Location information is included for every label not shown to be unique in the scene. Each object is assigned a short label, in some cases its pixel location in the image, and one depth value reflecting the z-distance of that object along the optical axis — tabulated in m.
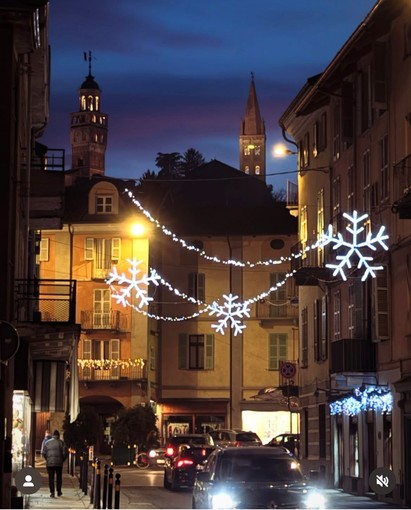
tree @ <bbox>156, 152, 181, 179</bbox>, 147.00
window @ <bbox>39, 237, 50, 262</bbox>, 70.25
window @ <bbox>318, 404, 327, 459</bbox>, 43.44
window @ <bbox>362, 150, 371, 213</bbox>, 36.62
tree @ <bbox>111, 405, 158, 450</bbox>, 57.53
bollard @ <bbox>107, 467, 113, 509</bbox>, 23.50
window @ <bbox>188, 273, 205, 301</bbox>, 73.25
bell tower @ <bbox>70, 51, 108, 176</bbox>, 178.00
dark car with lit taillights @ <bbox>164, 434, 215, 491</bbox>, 36.62
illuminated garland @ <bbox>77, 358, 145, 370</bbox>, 69.38
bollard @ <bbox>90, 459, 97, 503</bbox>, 27.23
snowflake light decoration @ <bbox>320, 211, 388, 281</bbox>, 29.22
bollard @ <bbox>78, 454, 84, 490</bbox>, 36.81
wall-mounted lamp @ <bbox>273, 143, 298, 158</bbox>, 44.48
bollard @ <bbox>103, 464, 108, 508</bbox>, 24.30
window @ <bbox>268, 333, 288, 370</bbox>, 72.19
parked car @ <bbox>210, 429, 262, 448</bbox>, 48.28
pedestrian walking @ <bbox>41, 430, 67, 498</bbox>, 33.81
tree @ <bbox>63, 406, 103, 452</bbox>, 47.31
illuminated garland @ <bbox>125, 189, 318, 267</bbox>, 39.87
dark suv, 19.33
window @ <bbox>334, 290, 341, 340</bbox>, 40.88
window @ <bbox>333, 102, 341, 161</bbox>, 41.06
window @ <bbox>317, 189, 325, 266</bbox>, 42.84
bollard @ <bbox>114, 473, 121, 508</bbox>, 21.78
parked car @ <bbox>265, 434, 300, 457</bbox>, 52.31
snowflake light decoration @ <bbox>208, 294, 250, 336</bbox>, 70.94
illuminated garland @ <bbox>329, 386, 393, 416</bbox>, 34.59
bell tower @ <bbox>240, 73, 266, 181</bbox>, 171.50
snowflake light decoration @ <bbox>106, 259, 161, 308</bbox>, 68.95
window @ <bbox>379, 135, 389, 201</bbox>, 34.47
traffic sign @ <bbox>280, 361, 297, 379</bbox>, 47.56
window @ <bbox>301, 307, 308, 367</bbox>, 47.84
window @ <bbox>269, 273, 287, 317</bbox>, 72.12
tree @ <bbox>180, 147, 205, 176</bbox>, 147.75
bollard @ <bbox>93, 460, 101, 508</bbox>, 25.34
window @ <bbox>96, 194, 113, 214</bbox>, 71.38
